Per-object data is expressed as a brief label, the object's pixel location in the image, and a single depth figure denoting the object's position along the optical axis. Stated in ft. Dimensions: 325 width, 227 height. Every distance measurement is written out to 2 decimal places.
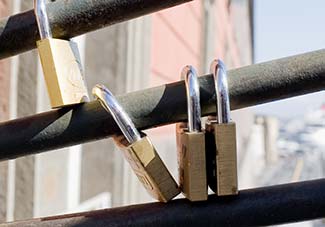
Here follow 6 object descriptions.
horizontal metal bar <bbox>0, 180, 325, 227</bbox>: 1.27
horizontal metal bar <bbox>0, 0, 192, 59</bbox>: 1.33
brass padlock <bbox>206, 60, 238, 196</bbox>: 1.29
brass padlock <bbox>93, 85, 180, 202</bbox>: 1.31
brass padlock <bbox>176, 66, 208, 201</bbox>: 1.29
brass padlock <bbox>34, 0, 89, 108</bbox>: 1.34
